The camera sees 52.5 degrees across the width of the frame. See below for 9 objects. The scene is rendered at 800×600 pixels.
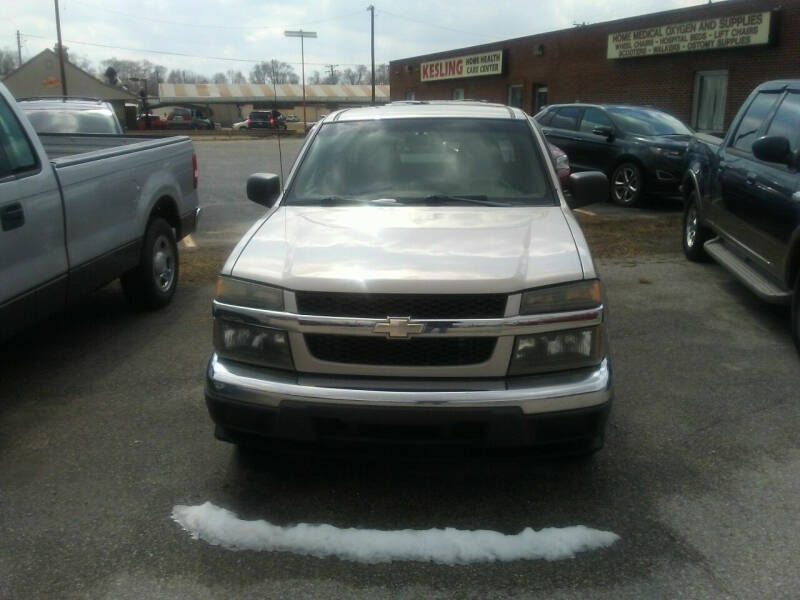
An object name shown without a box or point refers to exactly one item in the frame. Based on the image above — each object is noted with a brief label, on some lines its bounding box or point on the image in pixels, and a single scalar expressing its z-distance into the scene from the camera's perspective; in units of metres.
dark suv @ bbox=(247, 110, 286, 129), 41.41
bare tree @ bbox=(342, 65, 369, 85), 120.87
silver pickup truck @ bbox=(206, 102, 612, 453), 3.27
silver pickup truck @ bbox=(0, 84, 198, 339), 4.65
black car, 12.30
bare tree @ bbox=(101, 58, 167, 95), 117.53
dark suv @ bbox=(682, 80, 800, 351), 5.73
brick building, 19.70
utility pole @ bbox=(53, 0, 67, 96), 48.84
